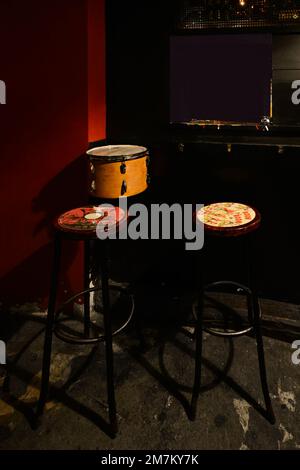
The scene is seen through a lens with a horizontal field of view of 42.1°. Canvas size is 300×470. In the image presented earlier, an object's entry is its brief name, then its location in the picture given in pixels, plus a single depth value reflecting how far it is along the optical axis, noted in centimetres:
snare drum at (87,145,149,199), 275
